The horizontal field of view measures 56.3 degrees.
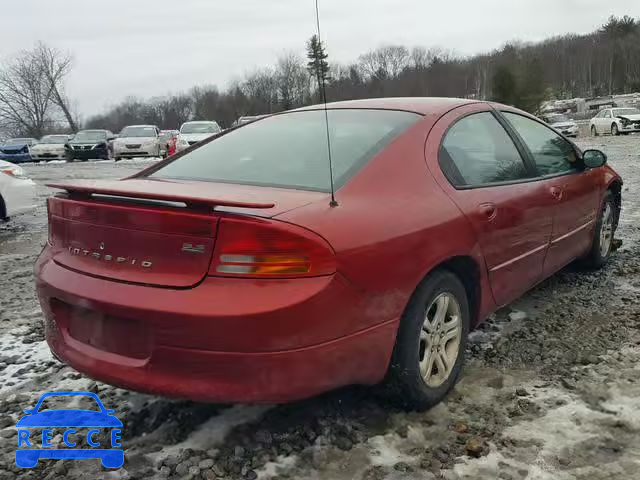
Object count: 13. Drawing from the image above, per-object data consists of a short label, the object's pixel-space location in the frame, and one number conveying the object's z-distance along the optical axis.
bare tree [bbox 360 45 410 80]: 75.20
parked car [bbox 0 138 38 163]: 29.08
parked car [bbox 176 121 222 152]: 19.36
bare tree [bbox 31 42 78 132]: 65.33
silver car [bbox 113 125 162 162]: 22.92
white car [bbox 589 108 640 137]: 28.14
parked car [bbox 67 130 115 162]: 27.05
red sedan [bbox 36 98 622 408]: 2.11
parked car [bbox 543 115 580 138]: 30.71
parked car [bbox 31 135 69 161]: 27.67
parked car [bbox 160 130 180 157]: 19.98
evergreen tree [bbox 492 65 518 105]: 38.78
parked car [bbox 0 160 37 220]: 7.46
